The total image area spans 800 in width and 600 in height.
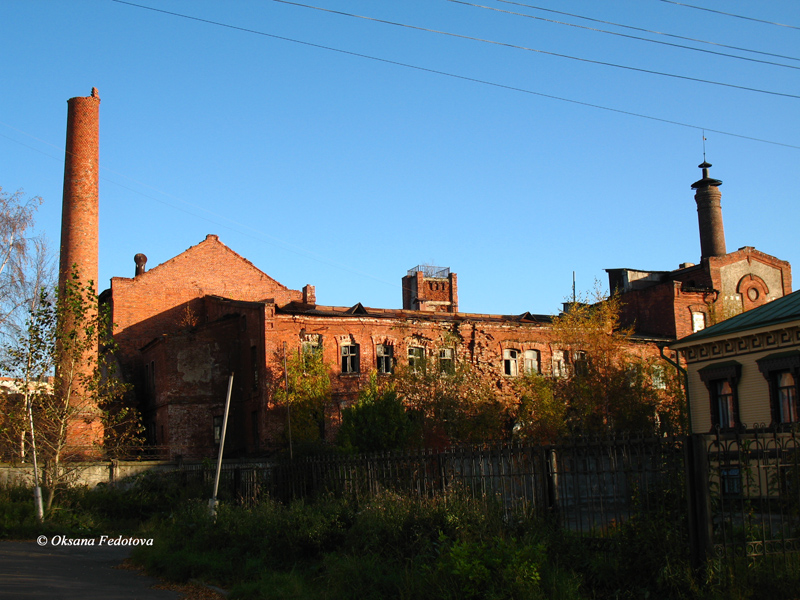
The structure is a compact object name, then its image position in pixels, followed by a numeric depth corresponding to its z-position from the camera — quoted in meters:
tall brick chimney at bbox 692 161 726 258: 46.44
